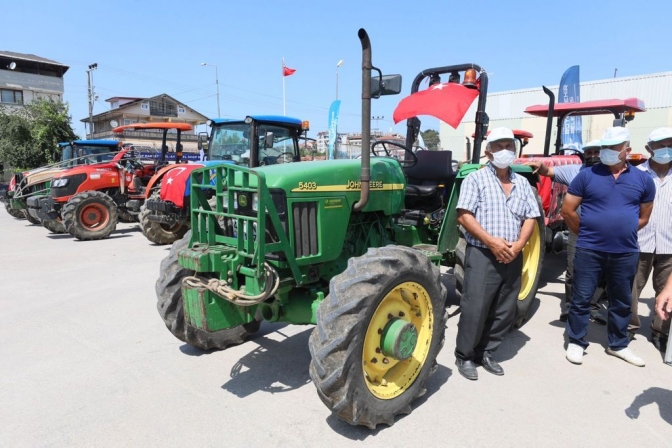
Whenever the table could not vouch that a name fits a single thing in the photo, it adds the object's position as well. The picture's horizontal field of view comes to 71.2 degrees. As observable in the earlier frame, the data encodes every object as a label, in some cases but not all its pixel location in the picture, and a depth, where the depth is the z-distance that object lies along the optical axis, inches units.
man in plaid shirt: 128.3
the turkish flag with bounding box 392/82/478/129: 162.9
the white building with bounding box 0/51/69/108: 1593.3
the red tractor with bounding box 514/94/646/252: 222.5
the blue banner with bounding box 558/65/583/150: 470.0
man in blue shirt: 139.5
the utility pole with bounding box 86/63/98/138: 1228.3
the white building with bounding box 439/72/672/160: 856.3
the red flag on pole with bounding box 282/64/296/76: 842.2
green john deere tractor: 102.3
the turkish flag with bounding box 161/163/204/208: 308.4
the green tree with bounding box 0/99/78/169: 1103.0
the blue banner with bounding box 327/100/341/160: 549.0
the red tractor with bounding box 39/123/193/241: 376.2
